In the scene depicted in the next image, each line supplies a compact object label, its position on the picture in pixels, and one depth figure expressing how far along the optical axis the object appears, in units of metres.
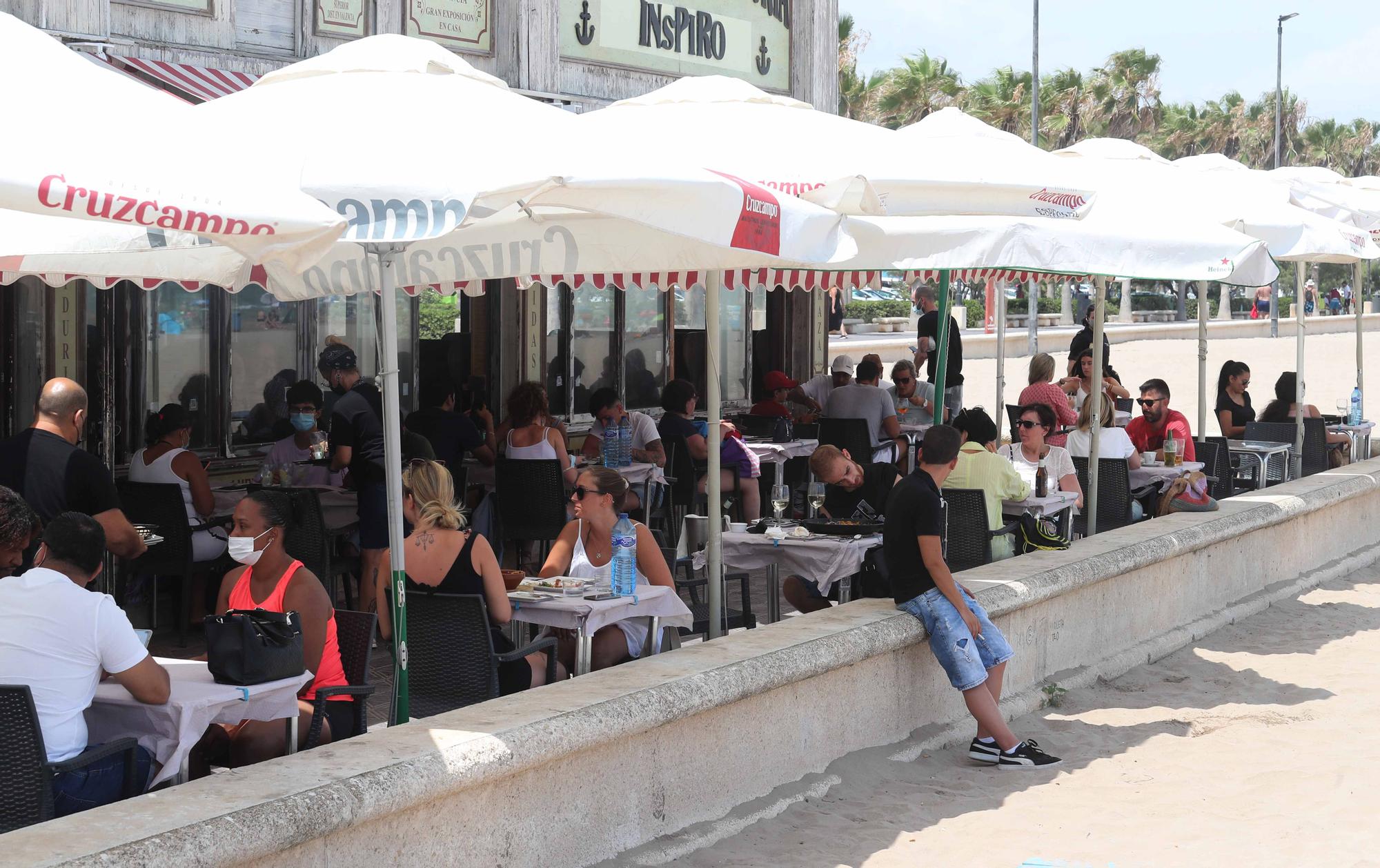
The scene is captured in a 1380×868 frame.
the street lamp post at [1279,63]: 54.69
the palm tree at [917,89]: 58.59
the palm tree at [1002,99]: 59.31
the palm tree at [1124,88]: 66.31
